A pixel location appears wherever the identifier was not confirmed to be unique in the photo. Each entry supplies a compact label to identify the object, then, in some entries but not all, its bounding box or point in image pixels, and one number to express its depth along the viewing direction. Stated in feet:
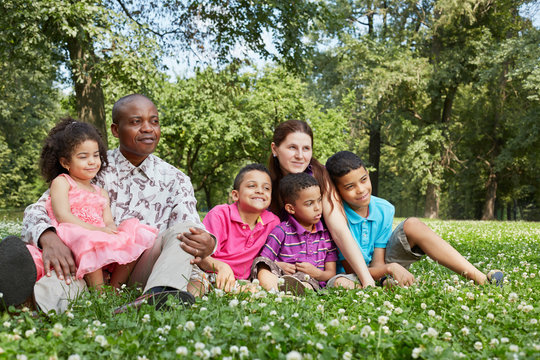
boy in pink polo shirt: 16.81
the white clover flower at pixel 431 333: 9.05
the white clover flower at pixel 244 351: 8.00
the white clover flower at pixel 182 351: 7.75
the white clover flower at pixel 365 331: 8.98
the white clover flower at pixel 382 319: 9.76
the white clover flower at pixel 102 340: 8.27
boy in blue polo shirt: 16.28
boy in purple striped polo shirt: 16.39
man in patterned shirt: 12.12
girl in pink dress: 12.62
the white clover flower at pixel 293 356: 7.36
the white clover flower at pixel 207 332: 8.77
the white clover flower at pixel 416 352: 8.11
